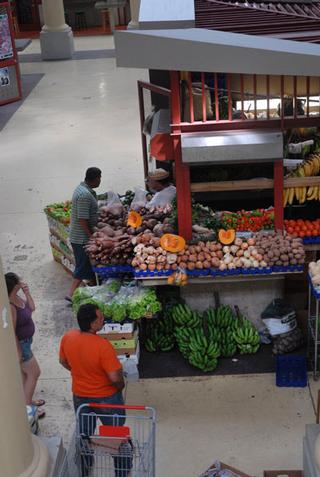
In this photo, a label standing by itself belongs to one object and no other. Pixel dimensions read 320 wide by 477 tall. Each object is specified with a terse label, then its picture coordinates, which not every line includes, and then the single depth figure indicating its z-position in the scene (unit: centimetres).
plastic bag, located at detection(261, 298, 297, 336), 799
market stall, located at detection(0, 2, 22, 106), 1950
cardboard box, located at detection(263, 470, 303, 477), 599
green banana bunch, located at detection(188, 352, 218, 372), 793
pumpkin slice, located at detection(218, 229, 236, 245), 806
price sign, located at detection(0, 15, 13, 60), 1942
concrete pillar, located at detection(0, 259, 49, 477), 479
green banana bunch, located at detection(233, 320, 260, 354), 813
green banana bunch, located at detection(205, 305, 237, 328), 824
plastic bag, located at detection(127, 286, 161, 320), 780
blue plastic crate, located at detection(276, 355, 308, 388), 754
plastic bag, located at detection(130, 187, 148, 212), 903
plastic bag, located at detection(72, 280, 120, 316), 791
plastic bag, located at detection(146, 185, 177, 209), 888
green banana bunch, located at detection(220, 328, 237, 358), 812
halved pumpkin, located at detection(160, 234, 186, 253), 798
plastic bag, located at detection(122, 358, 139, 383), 785
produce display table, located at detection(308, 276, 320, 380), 743
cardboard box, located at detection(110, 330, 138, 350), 779
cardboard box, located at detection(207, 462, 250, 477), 601
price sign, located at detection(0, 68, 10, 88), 2000
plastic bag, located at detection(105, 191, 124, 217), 912
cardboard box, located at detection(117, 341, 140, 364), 784
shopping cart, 550
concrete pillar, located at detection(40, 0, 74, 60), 2552
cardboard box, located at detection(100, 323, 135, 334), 778
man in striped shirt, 881
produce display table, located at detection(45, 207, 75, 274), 1005
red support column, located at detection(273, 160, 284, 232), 784
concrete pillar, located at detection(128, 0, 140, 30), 2398
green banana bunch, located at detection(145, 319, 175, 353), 830
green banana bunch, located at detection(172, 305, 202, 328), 822
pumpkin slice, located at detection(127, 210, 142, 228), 855
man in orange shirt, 587
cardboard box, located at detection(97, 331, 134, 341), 777
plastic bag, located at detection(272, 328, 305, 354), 802
